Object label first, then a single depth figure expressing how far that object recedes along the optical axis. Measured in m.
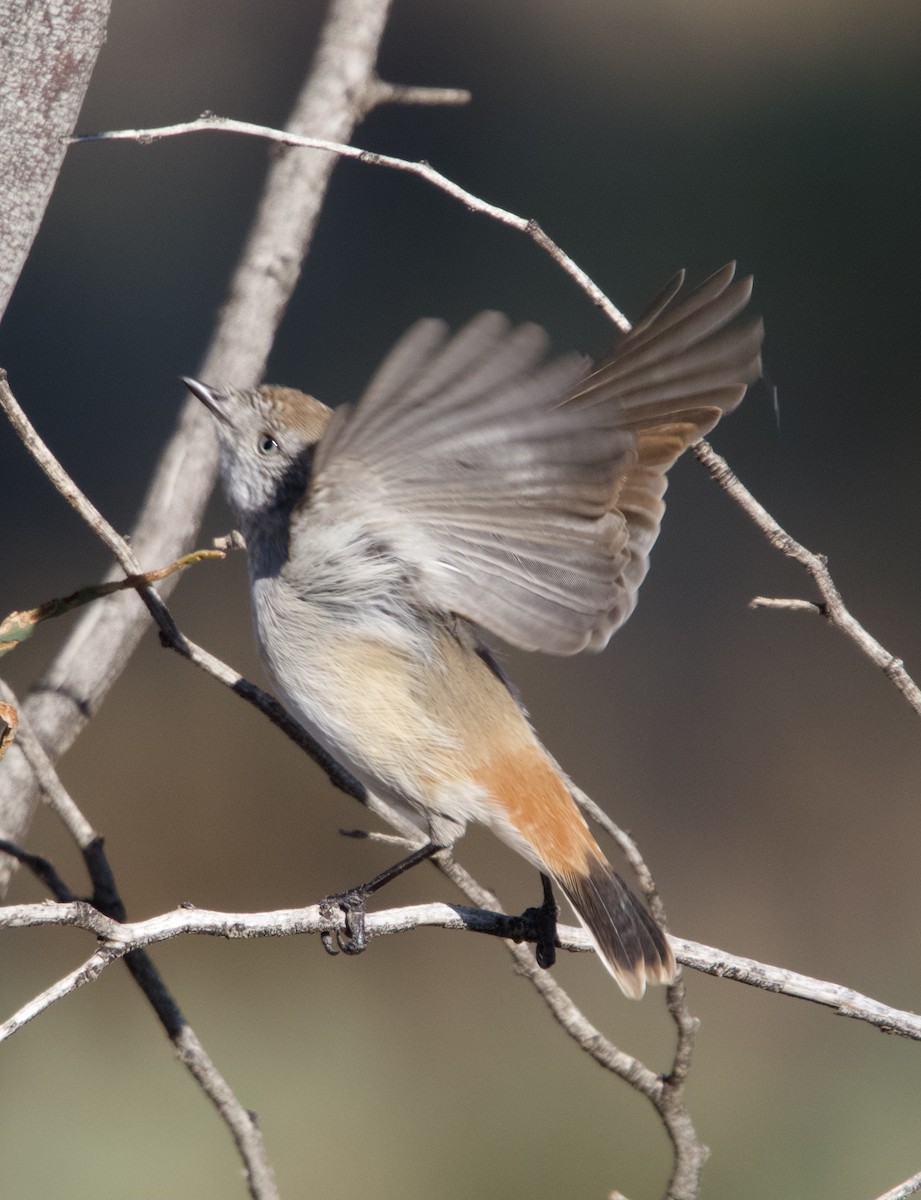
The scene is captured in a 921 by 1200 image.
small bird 4.03
